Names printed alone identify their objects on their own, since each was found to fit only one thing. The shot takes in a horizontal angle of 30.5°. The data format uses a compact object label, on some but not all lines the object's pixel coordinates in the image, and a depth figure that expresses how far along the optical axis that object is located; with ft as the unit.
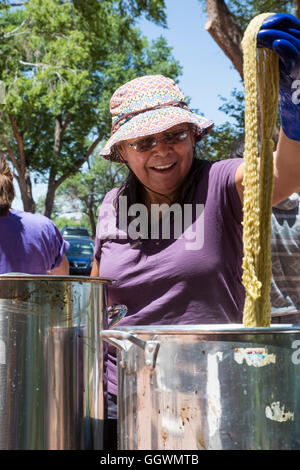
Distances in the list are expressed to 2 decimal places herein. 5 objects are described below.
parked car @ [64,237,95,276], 49.88
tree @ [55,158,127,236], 106.83
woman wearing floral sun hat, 4.98
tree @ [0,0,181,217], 32.89
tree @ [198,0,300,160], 18.25
